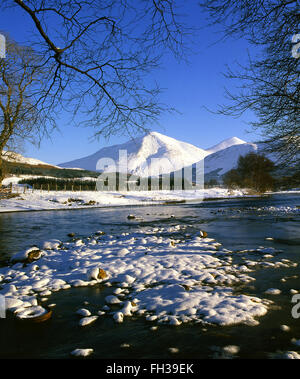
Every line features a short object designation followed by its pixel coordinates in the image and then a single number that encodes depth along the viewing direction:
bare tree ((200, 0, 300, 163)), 3.60
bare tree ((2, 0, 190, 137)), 3.23
